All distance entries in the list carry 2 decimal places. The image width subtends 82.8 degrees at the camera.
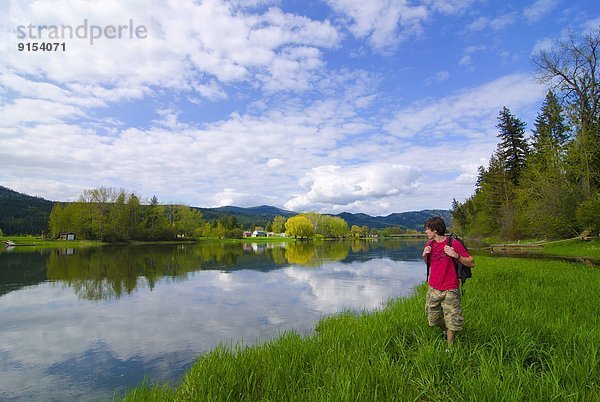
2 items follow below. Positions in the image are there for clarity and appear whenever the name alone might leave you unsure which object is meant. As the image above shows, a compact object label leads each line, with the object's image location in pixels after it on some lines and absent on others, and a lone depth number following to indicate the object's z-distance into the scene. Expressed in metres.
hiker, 5.71
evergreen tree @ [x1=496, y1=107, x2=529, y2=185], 46.97
